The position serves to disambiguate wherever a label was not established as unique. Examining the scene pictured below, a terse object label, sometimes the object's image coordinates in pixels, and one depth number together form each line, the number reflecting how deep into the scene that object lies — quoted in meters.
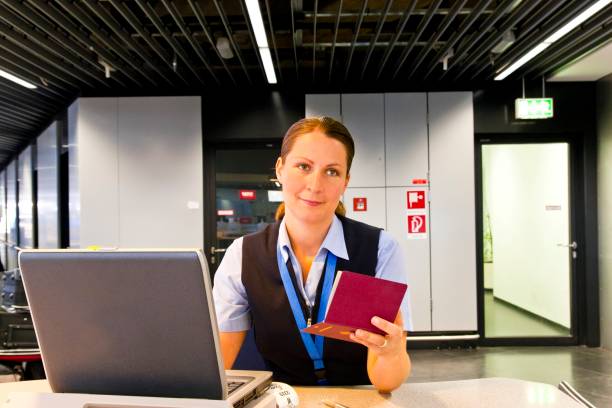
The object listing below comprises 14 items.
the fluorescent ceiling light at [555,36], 3.79
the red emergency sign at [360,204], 5.95
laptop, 0.80
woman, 1.51
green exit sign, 5.84
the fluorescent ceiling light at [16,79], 5.54
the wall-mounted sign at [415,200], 5.94
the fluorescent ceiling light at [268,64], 4.72
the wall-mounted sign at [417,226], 5.93
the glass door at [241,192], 6.30
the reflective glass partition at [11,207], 13.57
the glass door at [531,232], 6.04
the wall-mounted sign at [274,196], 6.38
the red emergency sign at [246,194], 6.34
